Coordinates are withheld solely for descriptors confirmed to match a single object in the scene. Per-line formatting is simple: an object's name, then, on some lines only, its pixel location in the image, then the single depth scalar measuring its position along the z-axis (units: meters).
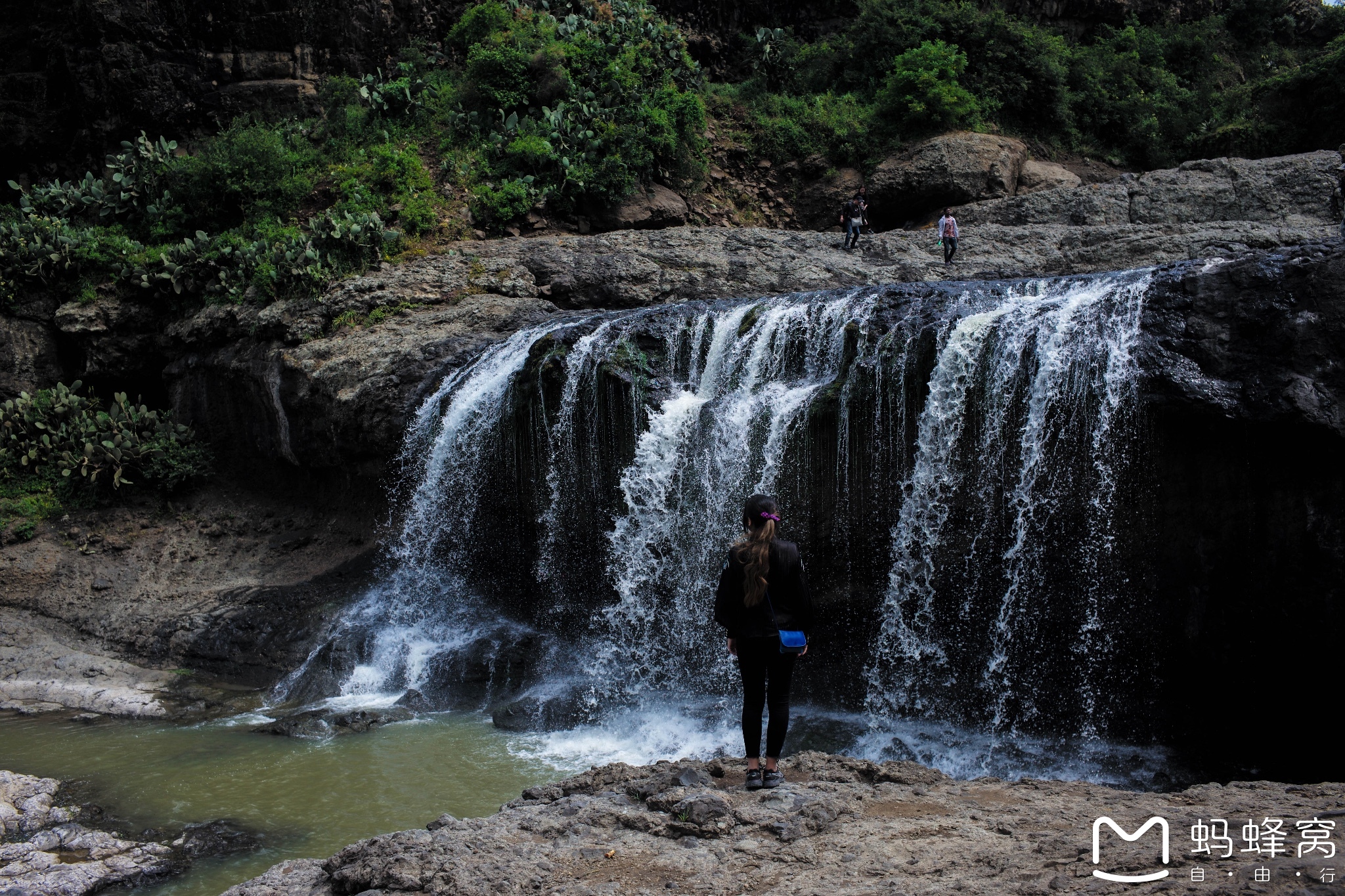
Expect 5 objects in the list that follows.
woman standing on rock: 5.03
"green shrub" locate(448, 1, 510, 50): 20.61
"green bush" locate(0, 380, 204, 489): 13.81
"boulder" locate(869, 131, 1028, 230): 18.25
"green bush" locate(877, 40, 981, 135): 19.62
